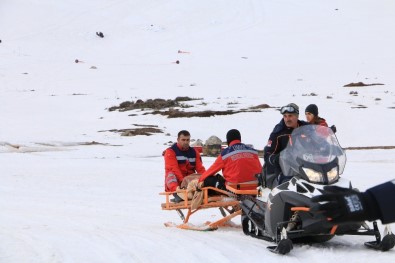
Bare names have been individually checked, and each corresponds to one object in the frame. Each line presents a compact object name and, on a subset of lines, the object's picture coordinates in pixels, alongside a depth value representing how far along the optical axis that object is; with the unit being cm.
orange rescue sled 1606
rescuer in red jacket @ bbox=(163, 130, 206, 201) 1828
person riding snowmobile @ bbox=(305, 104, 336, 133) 1777
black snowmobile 1212
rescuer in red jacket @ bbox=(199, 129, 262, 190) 1602
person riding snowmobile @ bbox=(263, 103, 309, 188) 1425
